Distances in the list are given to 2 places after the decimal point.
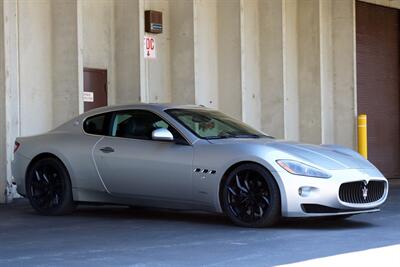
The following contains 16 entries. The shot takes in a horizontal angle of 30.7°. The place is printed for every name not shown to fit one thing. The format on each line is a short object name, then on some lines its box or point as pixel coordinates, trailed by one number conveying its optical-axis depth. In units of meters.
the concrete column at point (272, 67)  16.14
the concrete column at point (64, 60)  12.87
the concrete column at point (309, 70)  16.81
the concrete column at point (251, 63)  15.77
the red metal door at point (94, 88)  13.70
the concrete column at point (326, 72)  17.02
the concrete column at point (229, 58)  15.45
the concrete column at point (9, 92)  11.76
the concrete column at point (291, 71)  16.62
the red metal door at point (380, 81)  18.22
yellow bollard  15.23
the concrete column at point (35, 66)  12.61
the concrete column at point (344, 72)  17.17
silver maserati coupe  7.83
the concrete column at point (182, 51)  14.66
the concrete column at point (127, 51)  13.98
